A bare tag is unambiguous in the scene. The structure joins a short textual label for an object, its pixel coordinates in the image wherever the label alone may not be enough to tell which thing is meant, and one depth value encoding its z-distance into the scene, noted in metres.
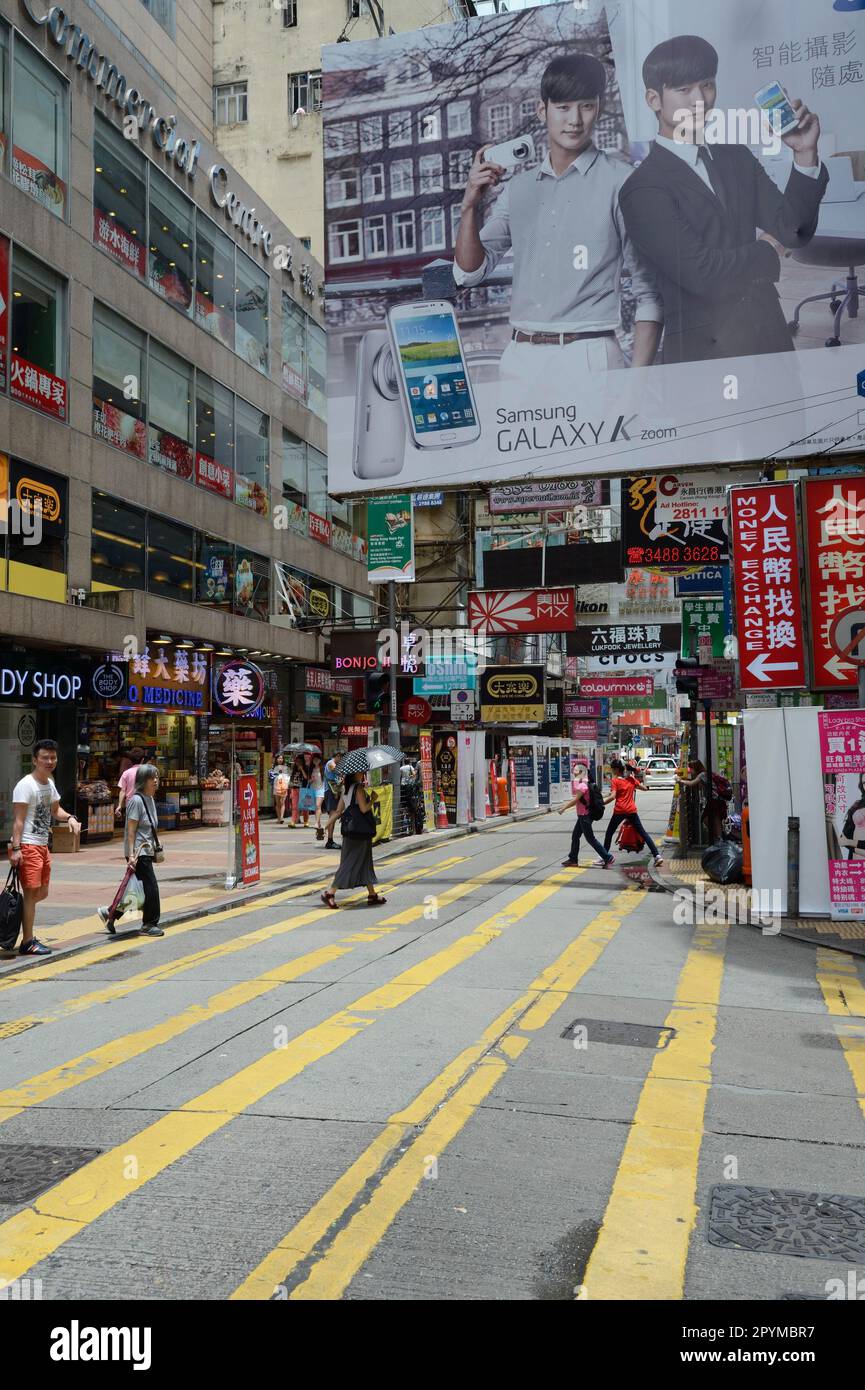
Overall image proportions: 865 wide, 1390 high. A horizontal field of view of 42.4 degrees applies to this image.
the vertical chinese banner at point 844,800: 12.16
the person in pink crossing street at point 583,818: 17.56
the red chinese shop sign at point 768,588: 13.89
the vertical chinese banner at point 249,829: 15.97
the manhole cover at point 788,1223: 4.32
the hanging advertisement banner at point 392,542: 22.61
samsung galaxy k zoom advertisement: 15.42
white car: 60.40
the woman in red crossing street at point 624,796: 17.78
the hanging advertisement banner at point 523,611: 19.91
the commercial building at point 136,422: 21.97
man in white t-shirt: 10.37
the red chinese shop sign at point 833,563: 13.70
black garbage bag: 15.64
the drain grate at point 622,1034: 7.54
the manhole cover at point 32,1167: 4.85
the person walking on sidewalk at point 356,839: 13.84
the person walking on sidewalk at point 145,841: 12.00
